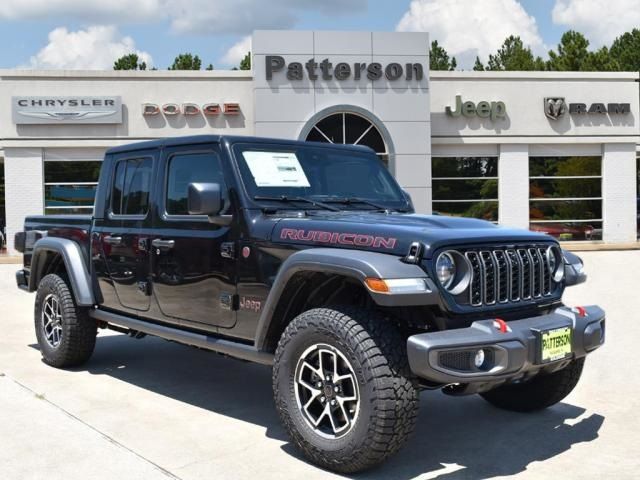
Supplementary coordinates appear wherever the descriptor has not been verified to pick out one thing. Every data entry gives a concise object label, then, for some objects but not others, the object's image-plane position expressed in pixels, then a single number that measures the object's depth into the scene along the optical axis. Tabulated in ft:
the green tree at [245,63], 189.13
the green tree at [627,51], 150.41
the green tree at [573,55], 120.78
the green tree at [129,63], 185.37
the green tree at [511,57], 158.53
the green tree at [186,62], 176.96
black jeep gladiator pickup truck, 12.80
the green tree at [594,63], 111.34
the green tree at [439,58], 181.06
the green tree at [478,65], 188.21
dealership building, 75.41
